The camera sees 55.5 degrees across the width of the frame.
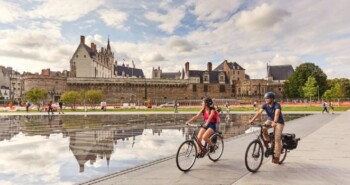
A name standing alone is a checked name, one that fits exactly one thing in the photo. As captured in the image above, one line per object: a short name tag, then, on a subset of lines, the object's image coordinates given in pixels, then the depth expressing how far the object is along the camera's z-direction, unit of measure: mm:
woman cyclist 8712
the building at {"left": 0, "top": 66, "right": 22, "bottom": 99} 120512
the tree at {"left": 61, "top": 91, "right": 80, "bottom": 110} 62281
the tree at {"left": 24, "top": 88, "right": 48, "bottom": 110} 70369
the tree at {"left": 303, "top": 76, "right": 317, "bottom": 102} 75538
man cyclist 8500
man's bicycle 7828
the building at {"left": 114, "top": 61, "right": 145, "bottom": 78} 108188
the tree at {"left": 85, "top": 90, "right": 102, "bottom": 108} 69031
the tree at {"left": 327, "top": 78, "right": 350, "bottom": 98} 115844
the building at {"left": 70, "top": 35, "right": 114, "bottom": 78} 91750
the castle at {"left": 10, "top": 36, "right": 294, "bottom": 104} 89375
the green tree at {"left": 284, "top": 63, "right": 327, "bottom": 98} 90625
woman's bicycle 7875
